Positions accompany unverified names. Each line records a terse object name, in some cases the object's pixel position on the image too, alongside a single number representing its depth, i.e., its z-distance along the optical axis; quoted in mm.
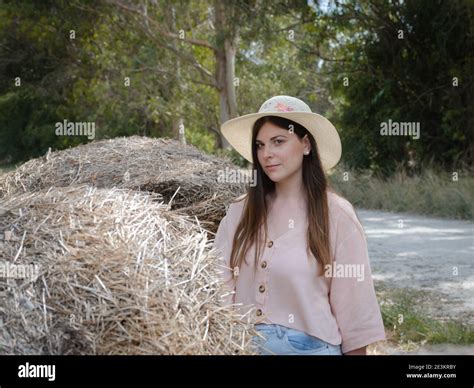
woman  2920
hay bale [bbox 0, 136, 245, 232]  4426
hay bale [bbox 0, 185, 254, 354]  2164
